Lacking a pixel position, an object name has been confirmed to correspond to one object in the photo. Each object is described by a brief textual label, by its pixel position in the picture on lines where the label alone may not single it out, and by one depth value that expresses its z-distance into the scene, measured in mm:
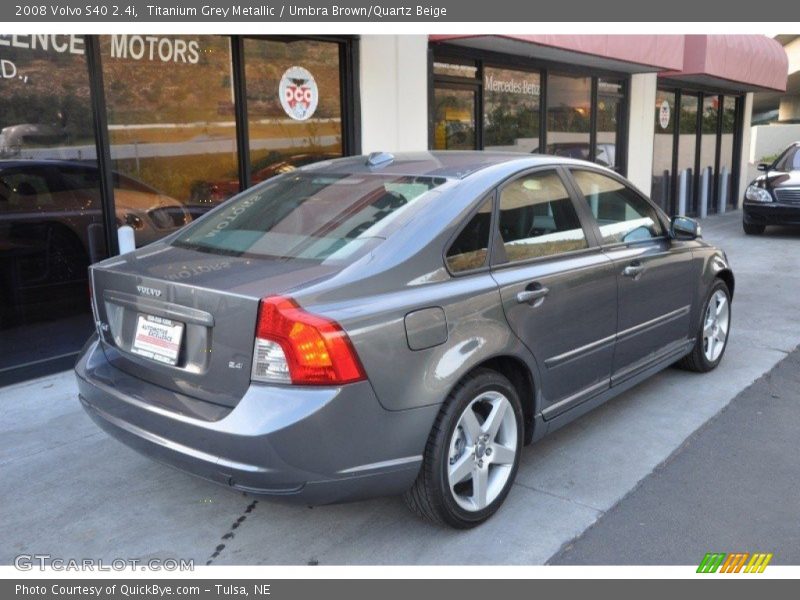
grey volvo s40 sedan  2713
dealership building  5633
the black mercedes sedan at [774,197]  12539
